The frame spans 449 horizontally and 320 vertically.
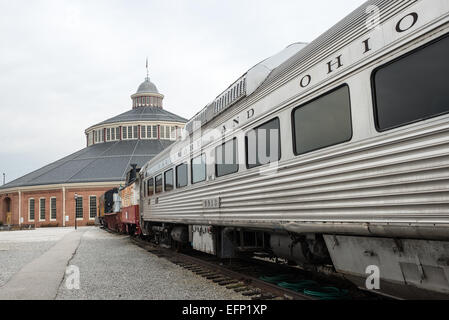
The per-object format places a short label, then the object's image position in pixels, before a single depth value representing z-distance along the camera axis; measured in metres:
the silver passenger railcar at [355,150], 3.50
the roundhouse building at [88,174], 49.47
